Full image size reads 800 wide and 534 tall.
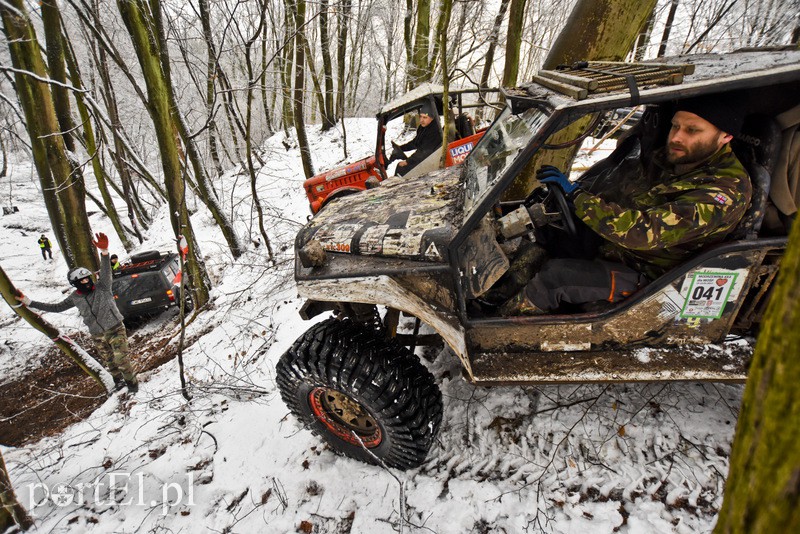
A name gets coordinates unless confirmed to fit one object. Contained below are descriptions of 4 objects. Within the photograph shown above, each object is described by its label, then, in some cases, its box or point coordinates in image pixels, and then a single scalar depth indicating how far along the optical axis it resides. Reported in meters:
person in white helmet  4.36
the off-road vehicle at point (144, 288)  7.21
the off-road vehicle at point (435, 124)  5.16
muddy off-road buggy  1.72
